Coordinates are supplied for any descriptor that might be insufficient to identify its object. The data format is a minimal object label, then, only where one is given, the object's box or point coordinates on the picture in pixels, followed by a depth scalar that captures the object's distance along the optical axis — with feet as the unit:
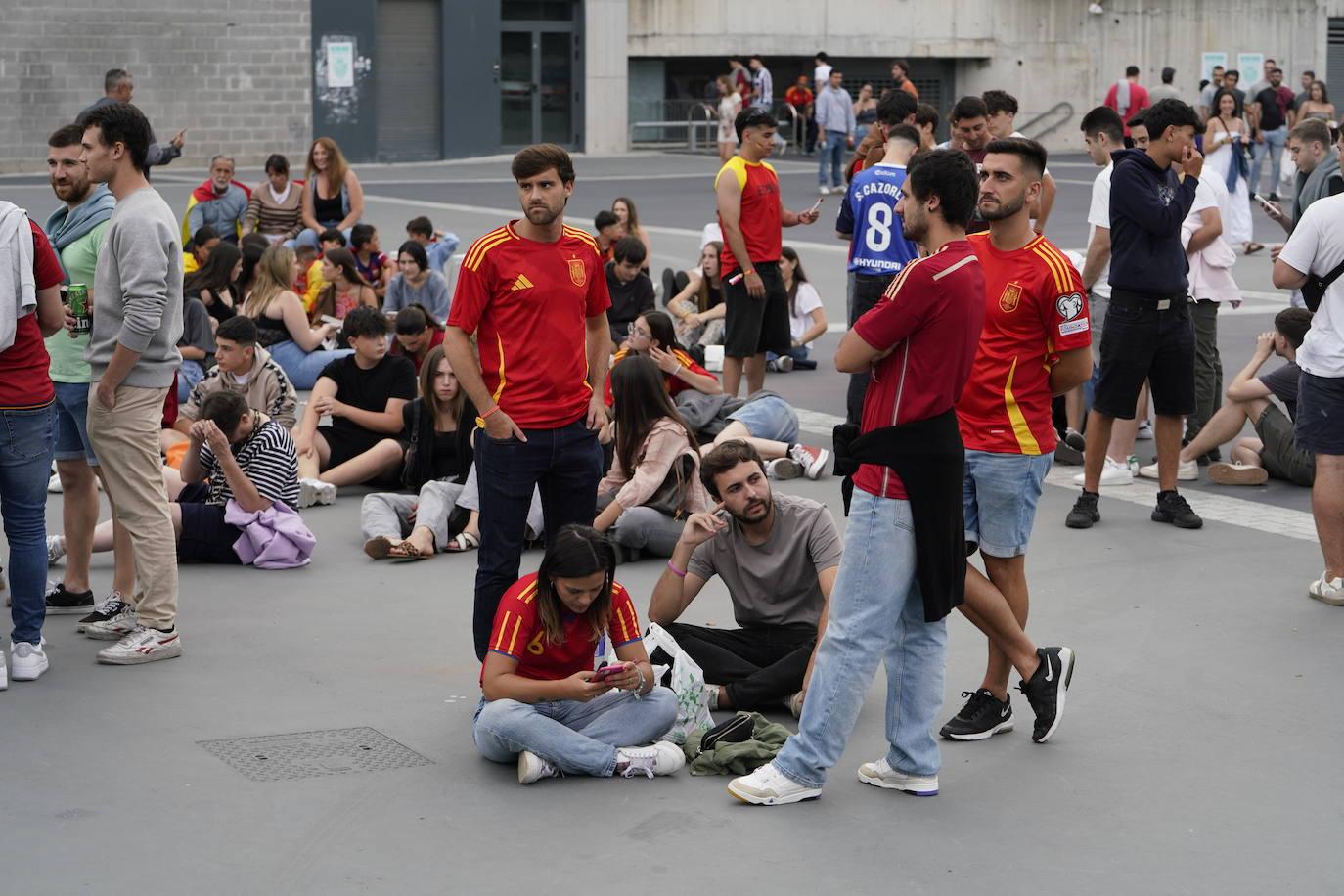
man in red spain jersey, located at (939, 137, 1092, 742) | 18.61
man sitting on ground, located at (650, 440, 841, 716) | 19.34
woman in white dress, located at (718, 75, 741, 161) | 108.58
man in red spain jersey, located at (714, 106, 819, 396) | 35.22
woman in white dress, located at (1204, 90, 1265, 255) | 62.54
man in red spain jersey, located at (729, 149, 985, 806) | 15.85
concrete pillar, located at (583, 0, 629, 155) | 120.47
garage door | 112.47
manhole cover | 17.90
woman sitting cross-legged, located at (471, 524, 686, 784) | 17.37
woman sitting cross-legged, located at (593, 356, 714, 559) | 26.48
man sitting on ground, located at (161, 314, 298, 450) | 29.40
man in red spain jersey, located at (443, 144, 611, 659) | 19.13
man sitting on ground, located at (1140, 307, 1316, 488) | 30.76
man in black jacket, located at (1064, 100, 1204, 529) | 28.17
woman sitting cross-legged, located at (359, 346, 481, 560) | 27.48
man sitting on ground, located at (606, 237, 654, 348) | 43.88
